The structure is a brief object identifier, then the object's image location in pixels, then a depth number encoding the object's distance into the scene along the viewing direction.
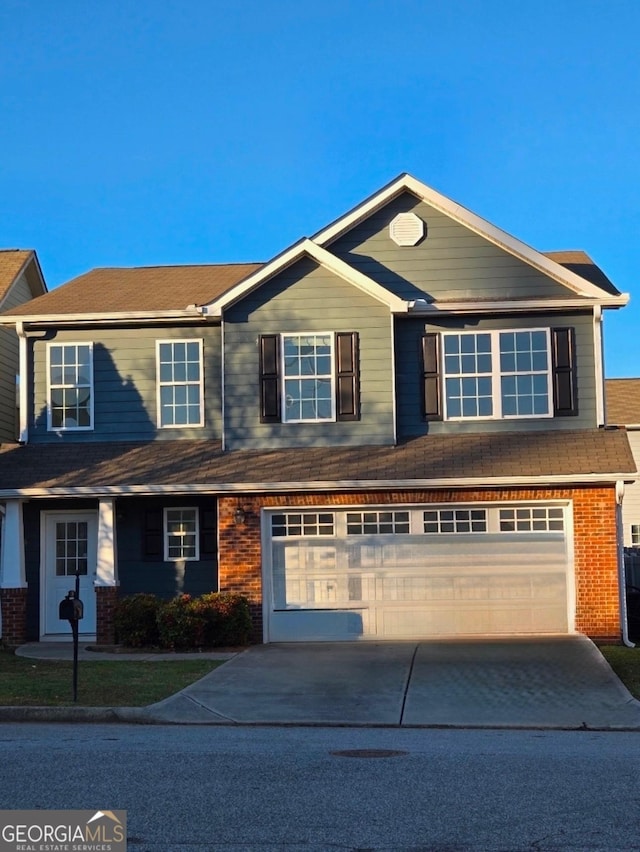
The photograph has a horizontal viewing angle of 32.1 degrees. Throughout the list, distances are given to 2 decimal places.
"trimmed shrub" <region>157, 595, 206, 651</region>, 17.73
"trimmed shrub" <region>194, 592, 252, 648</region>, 18.02
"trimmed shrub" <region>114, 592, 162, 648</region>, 18.34
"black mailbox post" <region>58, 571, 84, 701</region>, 13.01
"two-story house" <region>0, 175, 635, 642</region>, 18.56
